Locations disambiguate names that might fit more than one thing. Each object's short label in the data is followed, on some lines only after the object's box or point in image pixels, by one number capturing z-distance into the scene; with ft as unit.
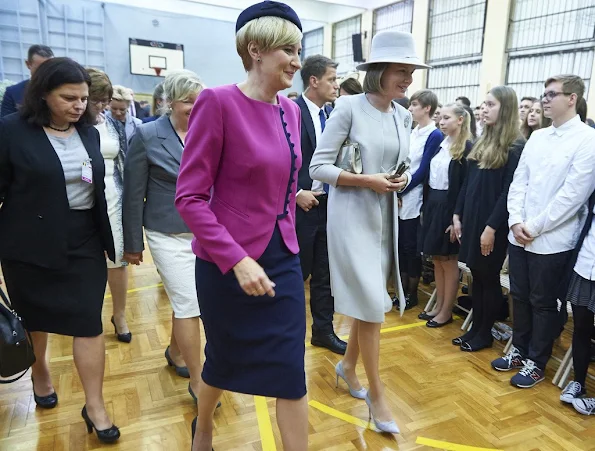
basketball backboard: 43.80
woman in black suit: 5.83
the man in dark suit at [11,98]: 10.80
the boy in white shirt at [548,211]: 7.91
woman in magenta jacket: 4.21
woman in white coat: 6.35
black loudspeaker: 40.46
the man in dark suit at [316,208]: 9.28
